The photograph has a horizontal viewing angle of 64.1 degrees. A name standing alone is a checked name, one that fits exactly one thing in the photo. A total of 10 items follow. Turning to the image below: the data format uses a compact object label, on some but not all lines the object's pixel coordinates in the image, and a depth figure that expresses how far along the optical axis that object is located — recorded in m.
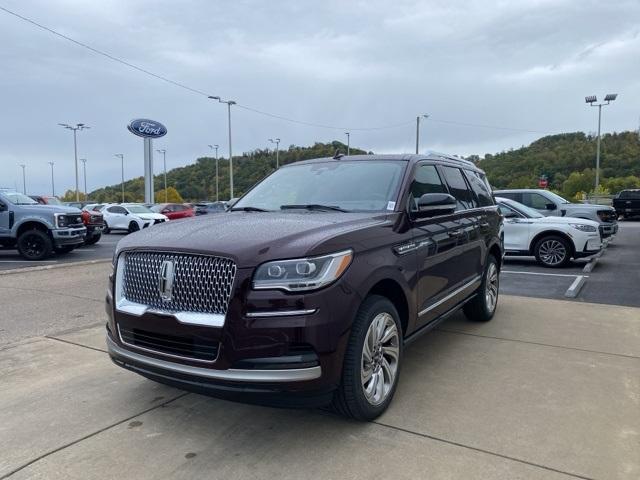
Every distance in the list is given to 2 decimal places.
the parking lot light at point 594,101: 38.81
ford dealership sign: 31.02
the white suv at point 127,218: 24.67
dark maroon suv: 2.76
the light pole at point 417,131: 50.75
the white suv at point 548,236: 10.58
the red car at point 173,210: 29.65
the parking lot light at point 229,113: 42.33
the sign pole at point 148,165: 30.89
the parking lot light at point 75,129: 58.69
